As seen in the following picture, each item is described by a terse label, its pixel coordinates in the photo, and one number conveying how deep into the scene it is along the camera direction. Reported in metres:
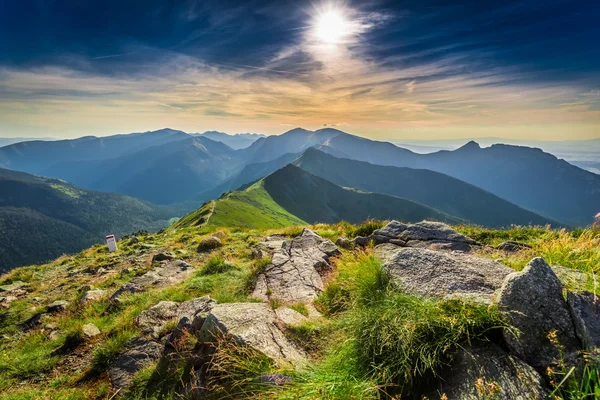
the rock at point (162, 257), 14.86
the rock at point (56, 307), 10.31
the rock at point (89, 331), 7.84
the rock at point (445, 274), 5.27
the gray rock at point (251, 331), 5.09
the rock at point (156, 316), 7.63
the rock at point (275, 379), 4.10
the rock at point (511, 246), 11.38
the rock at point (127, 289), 10.41
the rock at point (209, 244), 16.75
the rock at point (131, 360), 6.11
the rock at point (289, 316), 6.71
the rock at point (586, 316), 3.55
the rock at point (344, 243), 14.14
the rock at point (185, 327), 6.21
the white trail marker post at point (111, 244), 19.64
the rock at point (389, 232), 13.62
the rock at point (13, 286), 13.63
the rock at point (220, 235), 18.89
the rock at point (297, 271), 9.32
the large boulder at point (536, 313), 3.76
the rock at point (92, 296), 10.22
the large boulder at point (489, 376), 3.39
